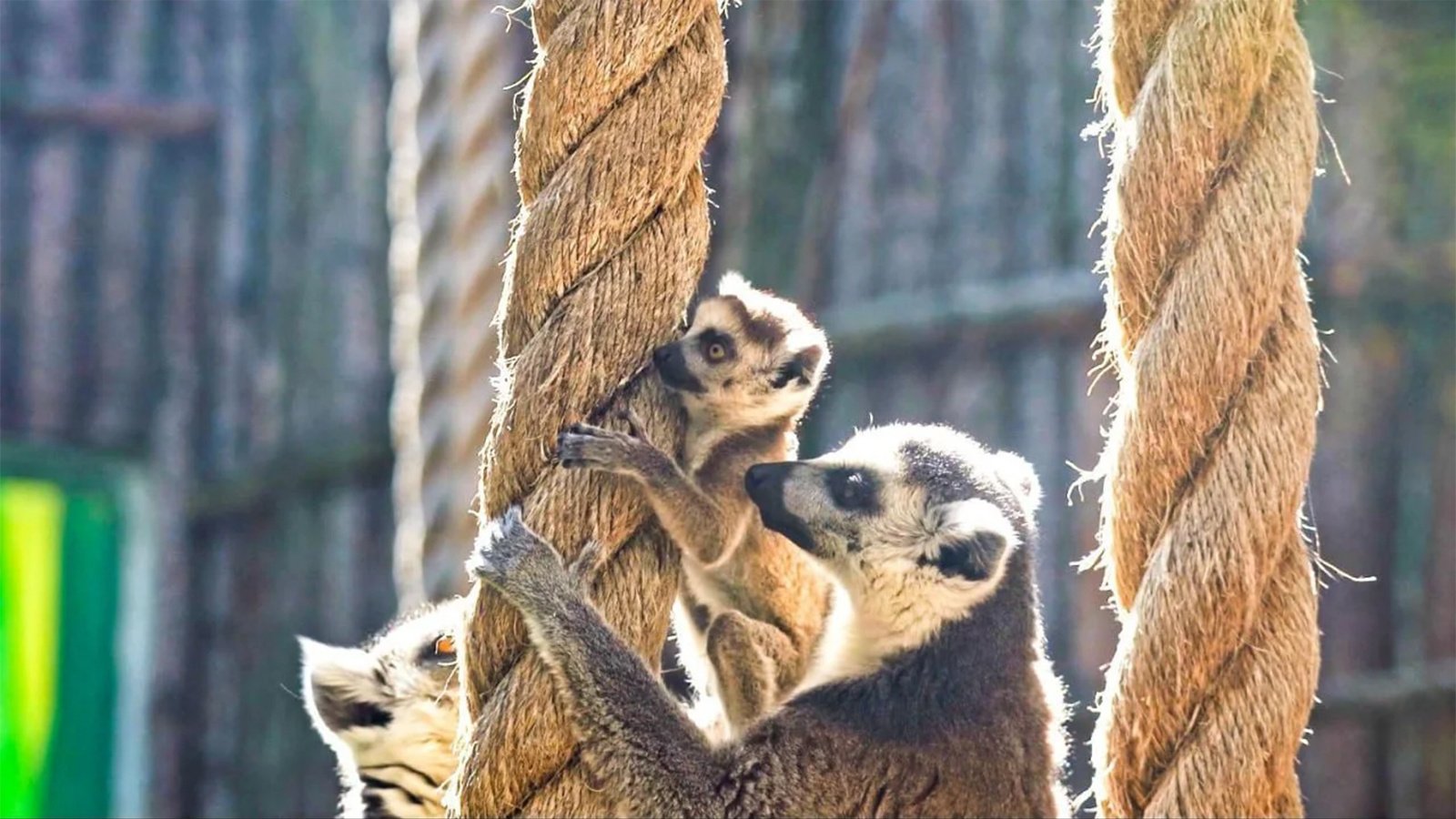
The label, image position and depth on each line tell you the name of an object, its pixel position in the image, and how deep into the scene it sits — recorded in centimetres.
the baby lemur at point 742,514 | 712
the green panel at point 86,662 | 1830
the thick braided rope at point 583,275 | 461
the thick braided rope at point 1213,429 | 465
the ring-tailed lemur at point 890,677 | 577
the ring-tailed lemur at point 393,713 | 746
